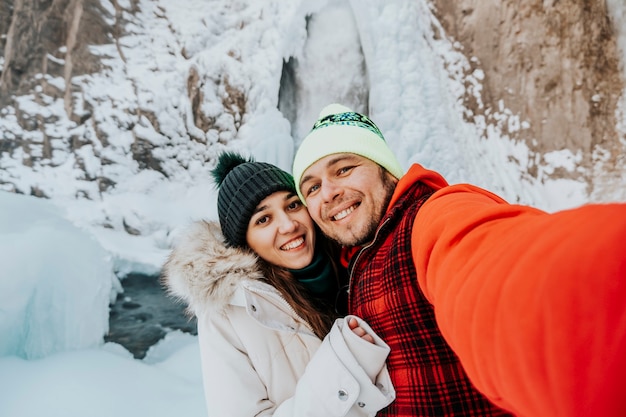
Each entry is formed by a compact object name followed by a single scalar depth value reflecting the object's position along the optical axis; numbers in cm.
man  32
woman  90
